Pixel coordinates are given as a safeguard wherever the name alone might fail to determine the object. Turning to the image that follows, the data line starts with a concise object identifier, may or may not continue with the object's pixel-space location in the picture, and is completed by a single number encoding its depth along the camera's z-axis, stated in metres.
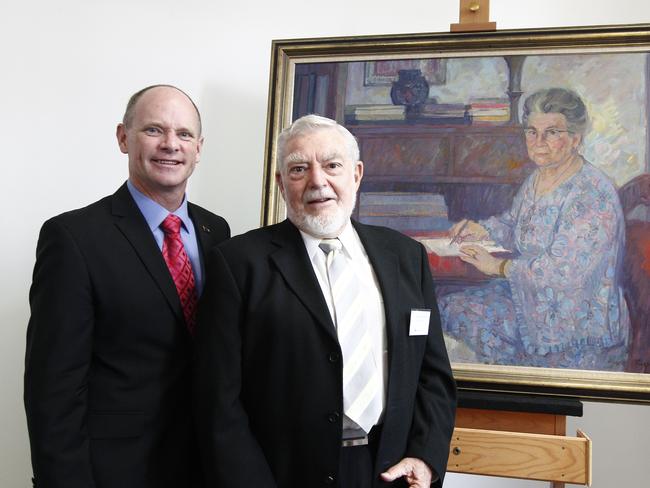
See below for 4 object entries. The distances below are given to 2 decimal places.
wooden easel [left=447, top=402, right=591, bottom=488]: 1.93
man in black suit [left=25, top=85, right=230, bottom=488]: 1.43
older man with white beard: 1.44
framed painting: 2.09
